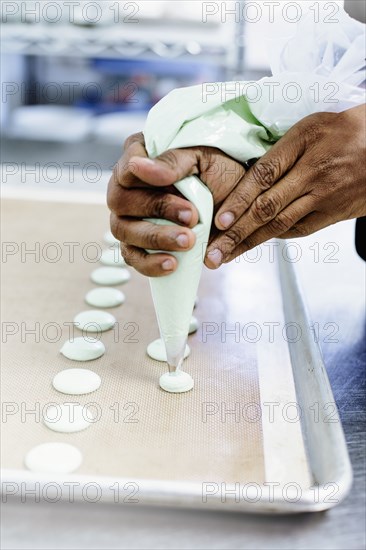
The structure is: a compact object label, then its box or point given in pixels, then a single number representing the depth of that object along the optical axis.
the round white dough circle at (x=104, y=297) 1.25
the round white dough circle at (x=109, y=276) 1.34
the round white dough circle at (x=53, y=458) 0.79
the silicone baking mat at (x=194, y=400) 0.73
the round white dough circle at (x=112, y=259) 1.43
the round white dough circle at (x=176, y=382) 0.98
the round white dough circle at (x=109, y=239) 1.52
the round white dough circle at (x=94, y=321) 1.16
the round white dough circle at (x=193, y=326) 1.16
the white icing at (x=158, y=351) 1.07
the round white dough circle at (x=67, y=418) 0.89
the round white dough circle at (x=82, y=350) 1.06
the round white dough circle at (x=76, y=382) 0.97
